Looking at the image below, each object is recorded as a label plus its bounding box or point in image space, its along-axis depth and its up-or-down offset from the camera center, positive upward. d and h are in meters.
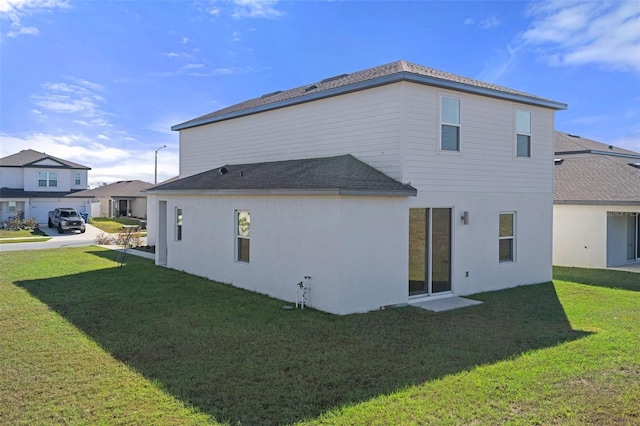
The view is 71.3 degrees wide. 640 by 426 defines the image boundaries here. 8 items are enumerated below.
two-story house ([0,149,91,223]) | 35.16 +1.79
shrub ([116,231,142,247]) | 21.87 -1.76
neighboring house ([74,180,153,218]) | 43.59 +0.46
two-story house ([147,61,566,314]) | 9.21 +0.29
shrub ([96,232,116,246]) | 22.94 -1.77
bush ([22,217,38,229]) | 31.45 -1.24
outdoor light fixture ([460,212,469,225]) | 10.81 -0.22
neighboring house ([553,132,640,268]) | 15.83 -0.18
